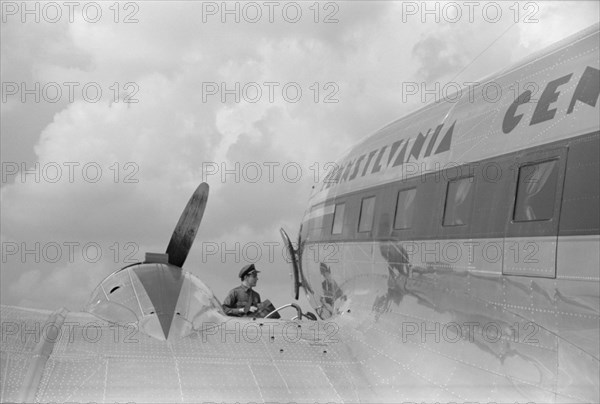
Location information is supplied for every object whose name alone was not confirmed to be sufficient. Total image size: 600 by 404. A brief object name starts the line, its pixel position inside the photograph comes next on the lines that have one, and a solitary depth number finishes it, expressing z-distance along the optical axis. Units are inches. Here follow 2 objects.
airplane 201.0
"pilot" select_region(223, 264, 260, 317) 490.6
